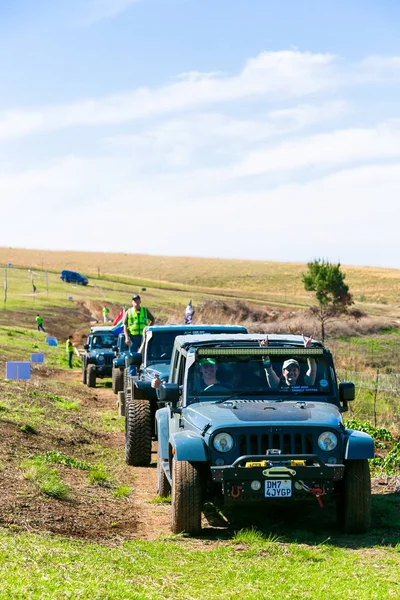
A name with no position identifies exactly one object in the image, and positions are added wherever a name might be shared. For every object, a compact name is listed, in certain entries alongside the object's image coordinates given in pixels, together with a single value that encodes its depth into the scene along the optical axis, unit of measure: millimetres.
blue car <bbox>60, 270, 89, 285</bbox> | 82375
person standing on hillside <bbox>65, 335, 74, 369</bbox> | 32719
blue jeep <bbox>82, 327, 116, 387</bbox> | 25438
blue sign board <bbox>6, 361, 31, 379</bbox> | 17297
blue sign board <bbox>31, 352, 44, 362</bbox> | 25234
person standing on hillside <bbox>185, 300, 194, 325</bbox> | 26875
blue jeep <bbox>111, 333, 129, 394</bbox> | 21078
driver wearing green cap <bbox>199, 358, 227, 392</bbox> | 9086
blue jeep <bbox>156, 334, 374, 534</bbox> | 7848
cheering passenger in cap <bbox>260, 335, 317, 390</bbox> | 9102
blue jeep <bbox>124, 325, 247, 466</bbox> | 12211
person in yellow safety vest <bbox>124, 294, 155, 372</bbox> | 16156
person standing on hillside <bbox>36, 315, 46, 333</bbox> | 46981
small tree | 65438
